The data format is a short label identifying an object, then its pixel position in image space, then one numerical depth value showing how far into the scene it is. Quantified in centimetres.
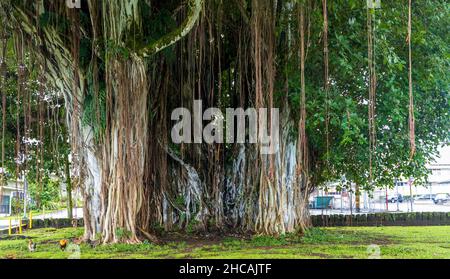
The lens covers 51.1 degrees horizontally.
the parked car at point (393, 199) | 1962
